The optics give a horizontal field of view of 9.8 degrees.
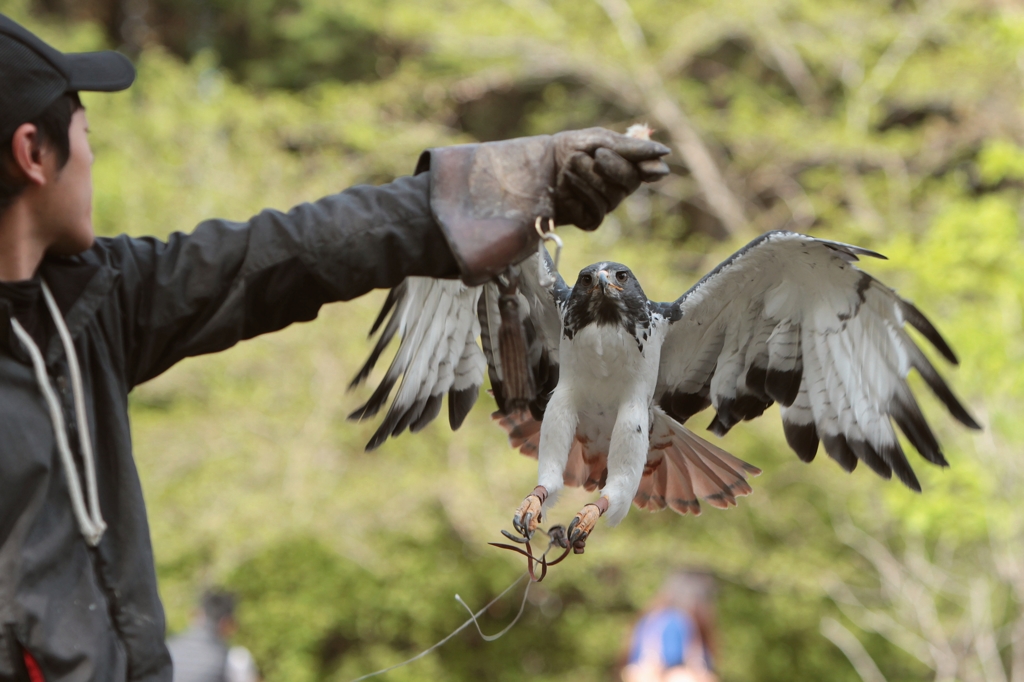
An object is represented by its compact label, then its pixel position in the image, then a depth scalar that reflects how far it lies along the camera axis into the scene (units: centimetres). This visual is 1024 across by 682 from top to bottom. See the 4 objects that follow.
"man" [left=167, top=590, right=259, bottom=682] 1331
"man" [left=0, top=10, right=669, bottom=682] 682
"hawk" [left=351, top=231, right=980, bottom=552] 726
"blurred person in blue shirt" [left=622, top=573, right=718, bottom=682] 1166
